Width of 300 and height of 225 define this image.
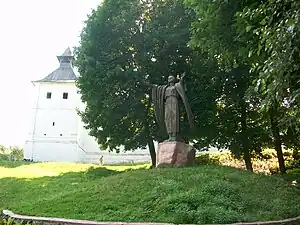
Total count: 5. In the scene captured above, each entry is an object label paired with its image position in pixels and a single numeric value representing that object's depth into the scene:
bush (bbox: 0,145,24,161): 36.79
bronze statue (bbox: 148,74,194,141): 12.93
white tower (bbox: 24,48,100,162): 33.69
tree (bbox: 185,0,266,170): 16.92
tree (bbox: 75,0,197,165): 16.53
